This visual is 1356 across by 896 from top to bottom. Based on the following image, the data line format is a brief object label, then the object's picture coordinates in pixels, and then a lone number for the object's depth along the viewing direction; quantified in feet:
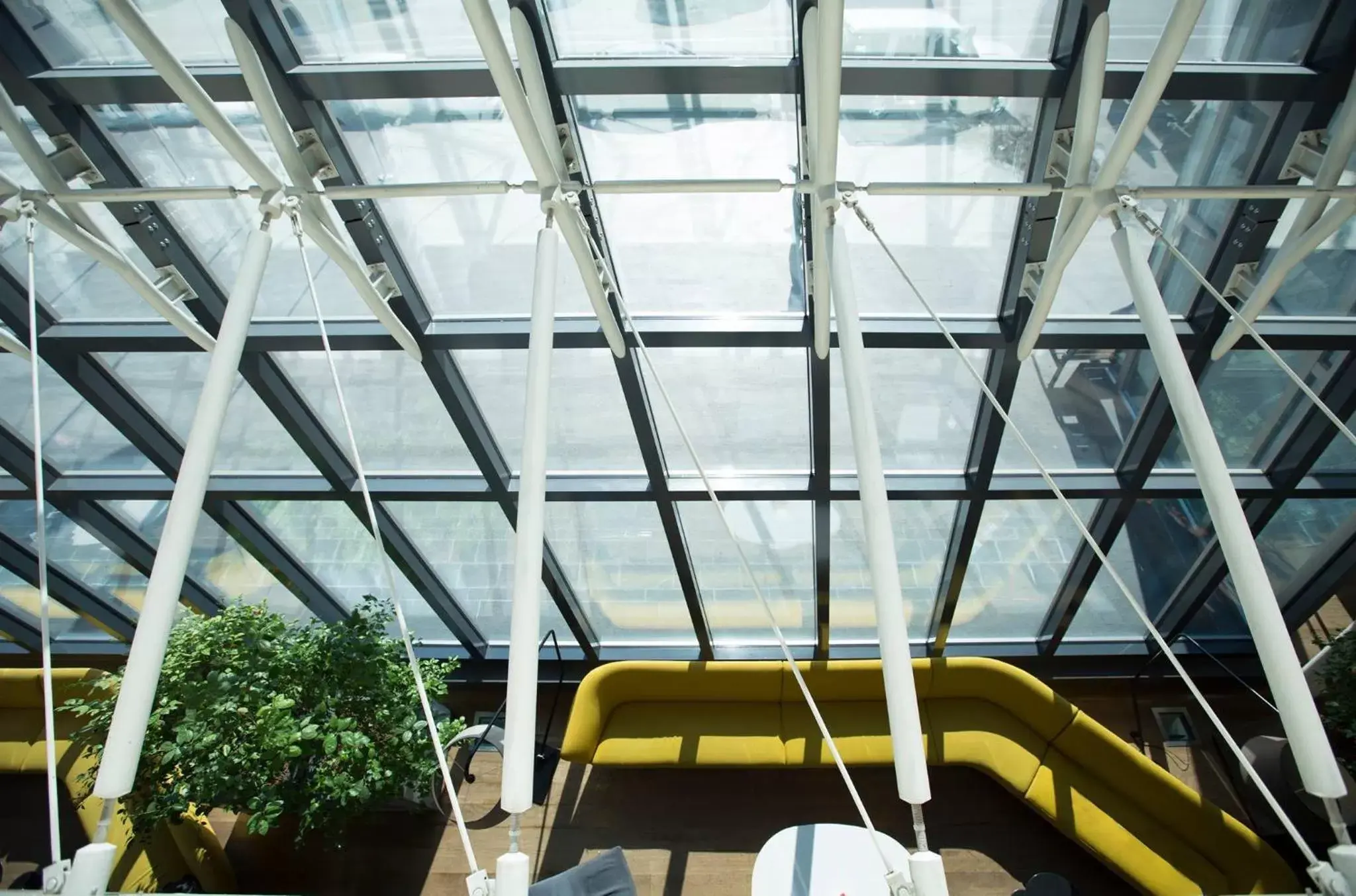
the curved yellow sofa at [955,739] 16.49
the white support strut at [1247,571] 6.39
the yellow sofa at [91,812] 16.69
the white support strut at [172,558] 6.97
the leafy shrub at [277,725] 14.46
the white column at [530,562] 6.98
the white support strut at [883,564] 6.42
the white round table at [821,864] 15.33
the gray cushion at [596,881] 15.96
